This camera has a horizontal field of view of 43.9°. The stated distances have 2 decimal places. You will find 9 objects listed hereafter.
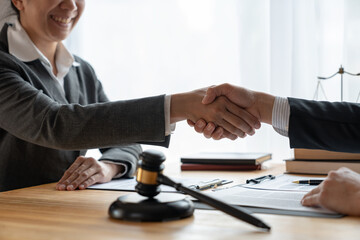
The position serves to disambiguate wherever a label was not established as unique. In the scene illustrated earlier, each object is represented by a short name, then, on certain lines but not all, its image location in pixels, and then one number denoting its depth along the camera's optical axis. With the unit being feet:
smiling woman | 4.04
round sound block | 2.73
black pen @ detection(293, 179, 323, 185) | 4.05
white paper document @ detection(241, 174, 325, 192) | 3.82
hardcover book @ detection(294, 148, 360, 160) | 4.99
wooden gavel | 2.84
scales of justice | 6.60
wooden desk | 2.39
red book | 5.62
